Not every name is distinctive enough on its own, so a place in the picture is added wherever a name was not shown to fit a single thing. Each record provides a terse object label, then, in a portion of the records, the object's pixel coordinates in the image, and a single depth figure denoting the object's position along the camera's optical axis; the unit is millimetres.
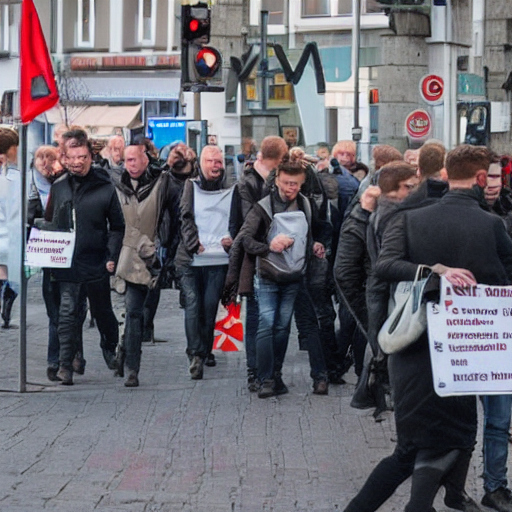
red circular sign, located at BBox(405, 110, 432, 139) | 30719
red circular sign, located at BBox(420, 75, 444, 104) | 30344
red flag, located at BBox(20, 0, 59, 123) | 11953
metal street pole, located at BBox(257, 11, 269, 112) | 37156
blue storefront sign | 28781
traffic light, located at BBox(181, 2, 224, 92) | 17625
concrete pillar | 32375
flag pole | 11898
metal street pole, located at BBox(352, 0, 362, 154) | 40031
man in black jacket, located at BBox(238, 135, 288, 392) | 12156
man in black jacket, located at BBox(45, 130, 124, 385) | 12141
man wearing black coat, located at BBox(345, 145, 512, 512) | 6832
